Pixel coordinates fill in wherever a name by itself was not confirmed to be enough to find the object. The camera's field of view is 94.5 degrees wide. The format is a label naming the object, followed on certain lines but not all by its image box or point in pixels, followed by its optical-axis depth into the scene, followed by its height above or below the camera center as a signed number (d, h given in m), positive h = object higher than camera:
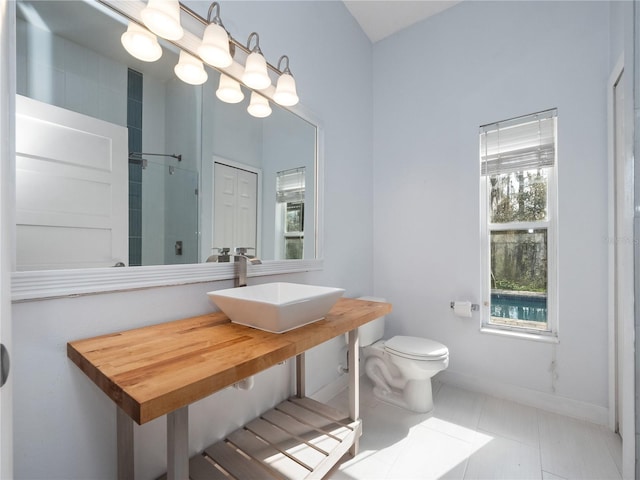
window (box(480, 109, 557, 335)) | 2.05 +0.13
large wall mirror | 0.89 +0.30
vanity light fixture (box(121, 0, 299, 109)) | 1.07 +0.78
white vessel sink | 0.99 -0.24
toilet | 1.90 -0.85
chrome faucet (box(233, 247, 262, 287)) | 1.43 -0.12
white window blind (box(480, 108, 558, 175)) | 2.03 +0.70
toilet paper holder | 2.22 -0.50
